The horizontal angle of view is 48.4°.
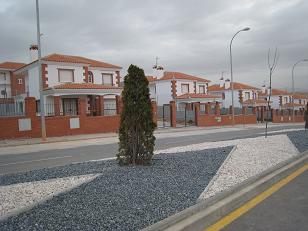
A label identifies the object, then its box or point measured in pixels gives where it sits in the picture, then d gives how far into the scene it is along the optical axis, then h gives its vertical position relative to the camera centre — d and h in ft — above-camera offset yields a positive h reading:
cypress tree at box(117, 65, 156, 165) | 26.40 -0.83
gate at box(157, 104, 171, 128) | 130.91 -2.24
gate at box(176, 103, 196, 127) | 133.49 -3.27
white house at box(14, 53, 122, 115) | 103.76 +9.51
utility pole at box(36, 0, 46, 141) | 74.33 +12.37
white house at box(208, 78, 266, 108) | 220.84 +9.43
